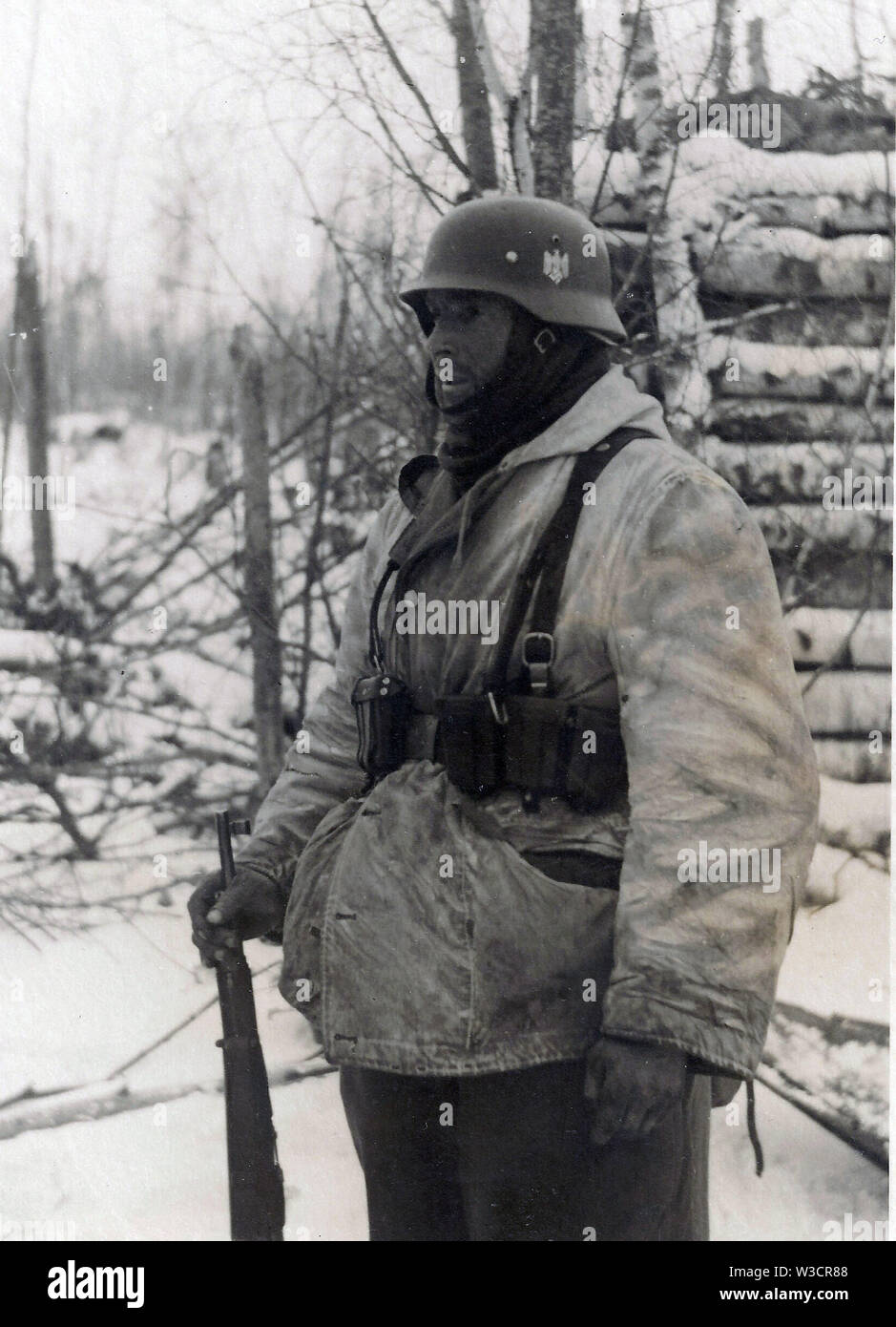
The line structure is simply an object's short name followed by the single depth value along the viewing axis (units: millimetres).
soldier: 1927
